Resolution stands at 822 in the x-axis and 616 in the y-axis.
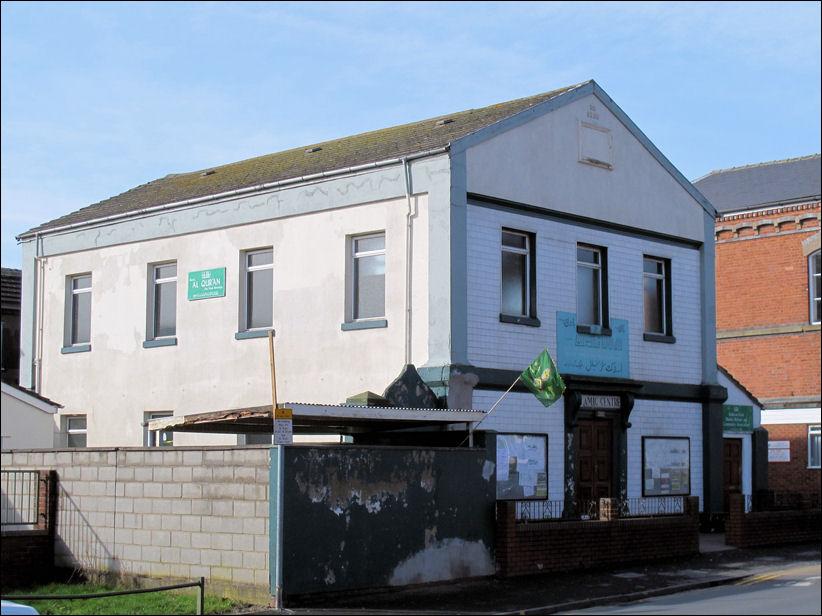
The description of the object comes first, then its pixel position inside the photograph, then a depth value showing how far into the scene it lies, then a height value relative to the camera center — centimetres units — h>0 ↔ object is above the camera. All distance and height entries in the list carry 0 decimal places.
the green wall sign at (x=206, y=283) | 2384 +287
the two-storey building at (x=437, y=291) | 2080 +263
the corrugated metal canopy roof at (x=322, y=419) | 1585 +3
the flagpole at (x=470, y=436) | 1798 -22
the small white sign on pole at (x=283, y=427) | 1473 -7
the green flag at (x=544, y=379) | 1909 +72
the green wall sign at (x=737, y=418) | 2794 +13
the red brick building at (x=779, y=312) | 3509 +349
